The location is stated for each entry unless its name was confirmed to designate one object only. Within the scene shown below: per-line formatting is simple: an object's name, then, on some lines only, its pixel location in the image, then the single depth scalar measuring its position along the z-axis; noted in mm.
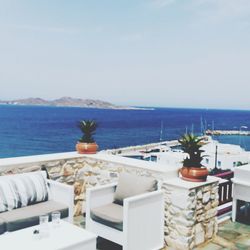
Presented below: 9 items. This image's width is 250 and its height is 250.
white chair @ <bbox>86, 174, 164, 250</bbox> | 3250
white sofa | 3180
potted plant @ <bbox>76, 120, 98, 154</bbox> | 4852
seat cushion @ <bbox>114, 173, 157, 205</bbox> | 3611
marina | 69875
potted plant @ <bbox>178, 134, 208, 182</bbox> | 3646
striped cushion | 3451
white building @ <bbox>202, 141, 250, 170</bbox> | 26552
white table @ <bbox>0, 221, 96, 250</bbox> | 2455
